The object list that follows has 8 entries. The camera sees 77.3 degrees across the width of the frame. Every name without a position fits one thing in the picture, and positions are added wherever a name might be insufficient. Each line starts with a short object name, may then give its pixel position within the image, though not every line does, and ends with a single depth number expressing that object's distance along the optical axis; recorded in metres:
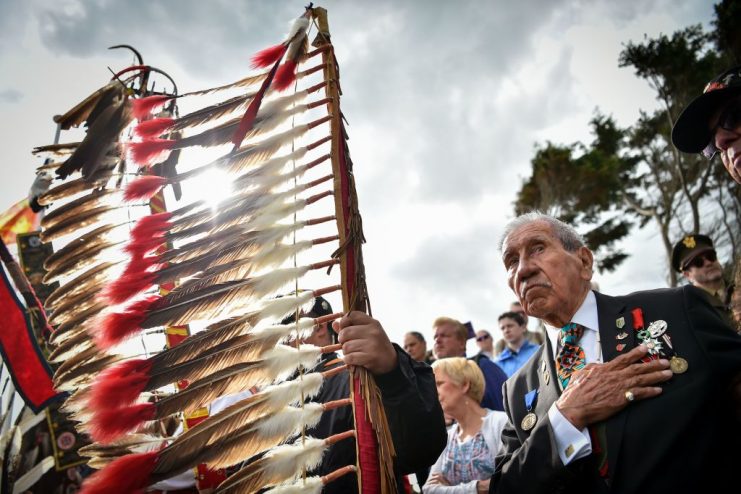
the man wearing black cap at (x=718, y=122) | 1.98
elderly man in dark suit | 1.67
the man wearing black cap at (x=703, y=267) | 4.22
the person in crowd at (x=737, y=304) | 2.46
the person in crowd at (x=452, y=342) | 5.08
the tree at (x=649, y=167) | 14.61
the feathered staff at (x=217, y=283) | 1.49
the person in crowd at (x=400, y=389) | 1.57
